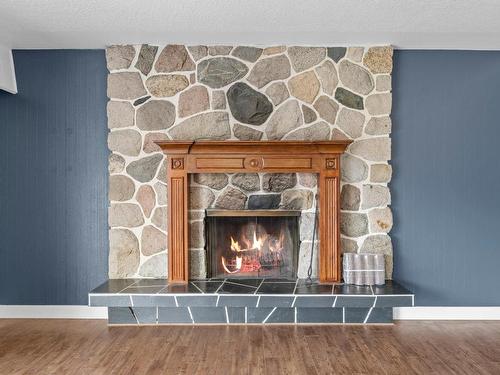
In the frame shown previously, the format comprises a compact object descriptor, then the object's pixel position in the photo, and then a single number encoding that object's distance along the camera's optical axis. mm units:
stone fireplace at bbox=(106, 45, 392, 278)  3883
